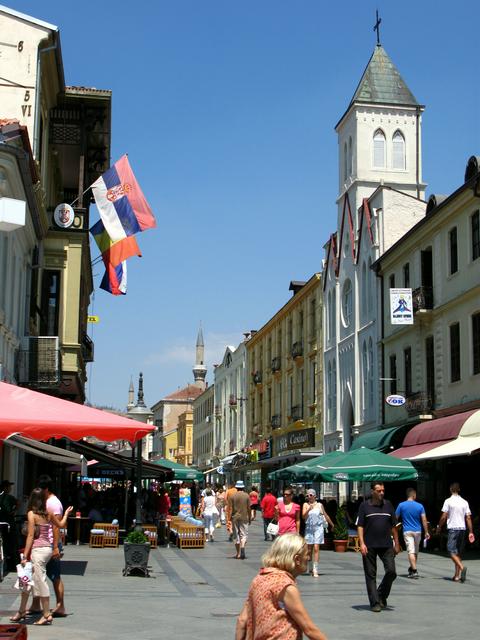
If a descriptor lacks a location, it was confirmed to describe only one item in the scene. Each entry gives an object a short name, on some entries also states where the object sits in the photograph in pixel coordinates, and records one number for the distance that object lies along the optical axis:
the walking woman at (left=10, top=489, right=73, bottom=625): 11.39
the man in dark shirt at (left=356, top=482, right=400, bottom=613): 12.85
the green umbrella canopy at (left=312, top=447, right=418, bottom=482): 23.86
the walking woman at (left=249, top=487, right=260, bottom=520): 36.57
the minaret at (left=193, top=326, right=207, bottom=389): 152.00
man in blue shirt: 18.05
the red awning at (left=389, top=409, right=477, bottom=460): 26.14
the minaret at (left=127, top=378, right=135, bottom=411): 195.00
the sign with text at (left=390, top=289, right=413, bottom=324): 33.47
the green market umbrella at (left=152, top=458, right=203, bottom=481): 35.52
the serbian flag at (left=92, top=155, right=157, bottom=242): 26.69
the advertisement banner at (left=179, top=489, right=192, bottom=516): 36.77
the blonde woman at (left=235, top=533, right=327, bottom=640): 5.44
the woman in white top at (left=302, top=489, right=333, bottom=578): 18.42
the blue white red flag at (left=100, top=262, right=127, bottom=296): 28.78
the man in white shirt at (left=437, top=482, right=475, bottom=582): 17.20
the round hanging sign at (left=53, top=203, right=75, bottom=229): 28.92
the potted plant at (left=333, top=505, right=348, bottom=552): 25.31
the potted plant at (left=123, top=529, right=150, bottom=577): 17.42
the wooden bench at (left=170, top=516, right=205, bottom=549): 26.17
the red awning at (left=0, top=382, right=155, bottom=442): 13.14
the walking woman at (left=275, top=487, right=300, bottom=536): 18.55
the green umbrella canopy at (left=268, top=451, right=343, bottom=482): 25.39
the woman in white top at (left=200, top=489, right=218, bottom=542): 30.97
